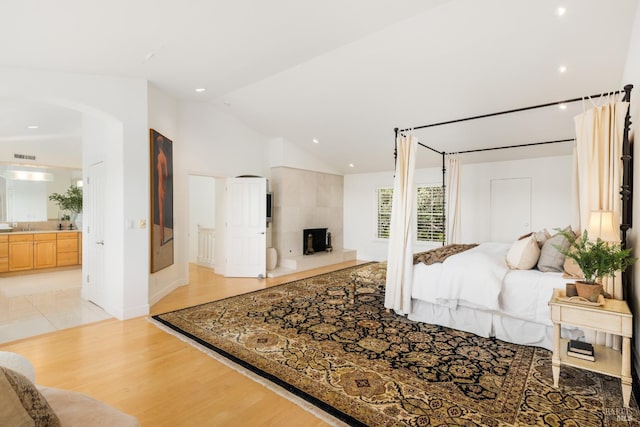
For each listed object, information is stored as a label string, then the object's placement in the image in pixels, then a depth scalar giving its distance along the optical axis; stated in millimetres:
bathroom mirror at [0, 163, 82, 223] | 6898
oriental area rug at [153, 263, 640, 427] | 2172
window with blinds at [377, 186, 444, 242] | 7605
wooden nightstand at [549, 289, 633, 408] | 2213
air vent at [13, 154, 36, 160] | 6509
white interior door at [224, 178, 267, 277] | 6469
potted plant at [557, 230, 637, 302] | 2391
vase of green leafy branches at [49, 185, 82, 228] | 7441
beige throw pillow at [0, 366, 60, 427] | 890
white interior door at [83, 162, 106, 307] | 4500
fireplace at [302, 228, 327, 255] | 7841
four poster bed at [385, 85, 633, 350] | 3105
